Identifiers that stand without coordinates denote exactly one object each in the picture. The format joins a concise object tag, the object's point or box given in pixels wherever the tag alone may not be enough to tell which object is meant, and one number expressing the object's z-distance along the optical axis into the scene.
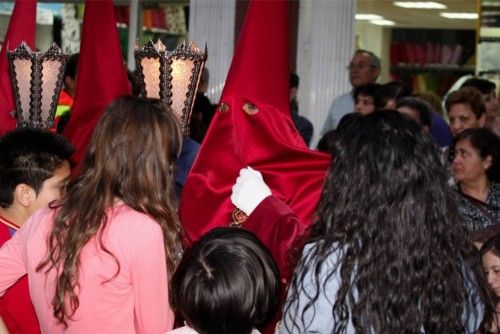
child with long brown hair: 3.08
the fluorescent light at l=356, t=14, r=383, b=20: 10.12
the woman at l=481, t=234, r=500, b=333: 4.06
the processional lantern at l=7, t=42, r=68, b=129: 5.02
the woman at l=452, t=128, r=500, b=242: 5.69
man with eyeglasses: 8.50
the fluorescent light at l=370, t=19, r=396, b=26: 10.71
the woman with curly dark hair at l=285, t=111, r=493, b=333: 2.88
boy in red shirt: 3.81
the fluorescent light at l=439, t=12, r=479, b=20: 10.41
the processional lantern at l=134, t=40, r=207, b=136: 4.52
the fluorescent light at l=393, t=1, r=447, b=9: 10.38
